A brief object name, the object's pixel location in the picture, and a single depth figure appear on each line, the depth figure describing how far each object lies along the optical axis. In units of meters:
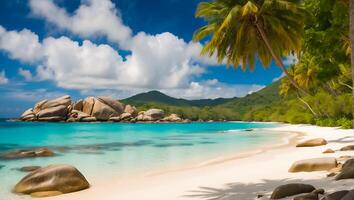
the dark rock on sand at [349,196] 5.19
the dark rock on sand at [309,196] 6.21
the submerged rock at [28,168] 16.21
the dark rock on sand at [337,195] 5.66
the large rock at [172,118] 129.27
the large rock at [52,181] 10.69
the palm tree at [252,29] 17.42
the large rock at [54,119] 103.68
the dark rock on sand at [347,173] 7.74
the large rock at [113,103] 109.50
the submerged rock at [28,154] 22.11
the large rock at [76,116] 105.38
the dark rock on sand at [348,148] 16.20
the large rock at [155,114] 120.38
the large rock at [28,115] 110.94
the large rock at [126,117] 112.93
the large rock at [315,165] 10.22
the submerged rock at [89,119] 105.91
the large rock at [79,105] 107.06
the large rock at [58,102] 104.44
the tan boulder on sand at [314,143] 21.08
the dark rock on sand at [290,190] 6.98
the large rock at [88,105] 106.44
